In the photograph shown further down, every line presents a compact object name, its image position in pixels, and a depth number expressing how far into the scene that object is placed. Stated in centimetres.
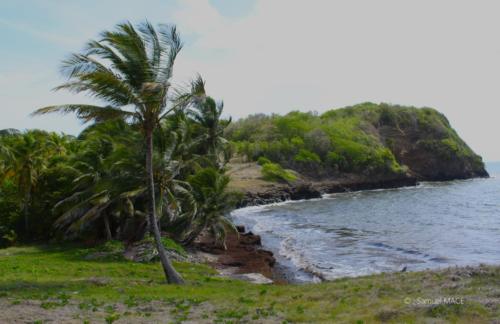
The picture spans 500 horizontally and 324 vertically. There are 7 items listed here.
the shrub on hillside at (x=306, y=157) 9769
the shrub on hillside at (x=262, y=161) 9231
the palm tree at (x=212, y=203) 2983
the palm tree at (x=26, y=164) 2959
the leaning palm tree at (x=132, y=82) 1584
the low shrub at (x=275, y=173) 8412
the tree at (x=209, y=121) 4228
